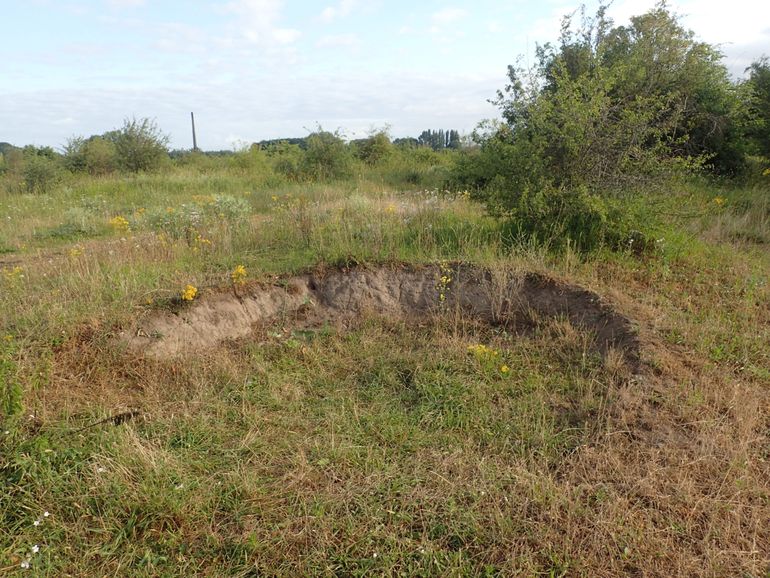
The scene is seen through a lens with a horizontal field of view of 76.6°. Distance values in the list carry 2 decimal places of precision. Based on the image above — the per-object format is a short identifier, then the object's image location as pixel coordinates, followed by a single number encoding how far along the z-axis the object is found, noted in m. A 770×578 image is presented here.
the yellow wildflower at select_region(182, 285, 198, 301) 4.19
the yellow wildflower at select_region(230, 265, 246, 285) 4.77
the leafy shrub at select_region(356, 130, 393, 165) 19.14
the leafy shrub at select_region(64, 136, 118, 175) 16.77
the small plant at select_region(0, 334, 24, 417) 2.80
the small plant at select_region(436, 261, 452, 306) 5.03
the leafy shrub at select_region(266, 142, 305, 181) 16.18
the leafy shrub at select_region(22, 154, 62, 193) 13.12
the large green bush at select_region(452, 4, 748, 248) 5.57
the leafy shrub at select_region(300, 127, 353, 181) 15.77
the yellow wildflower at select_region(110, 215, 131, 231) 6.91
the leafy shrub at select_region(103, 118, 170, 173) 16.48
